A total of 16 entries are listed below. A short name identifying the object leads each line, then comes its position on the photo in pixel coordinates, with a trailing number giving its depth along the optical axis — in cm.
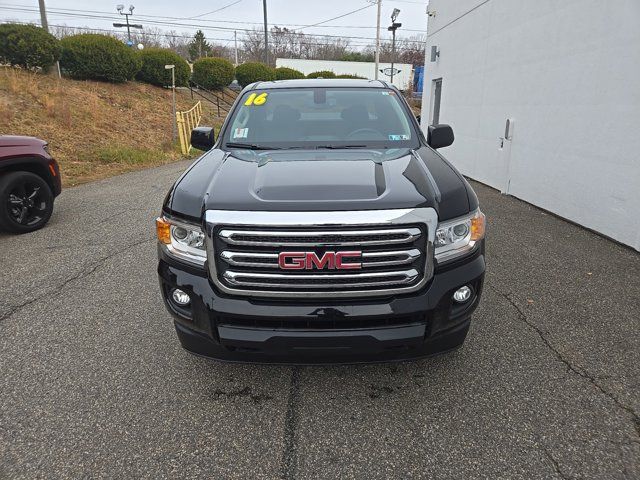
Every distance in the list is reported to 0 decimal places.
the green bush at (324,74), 3346
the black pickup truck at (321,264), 221
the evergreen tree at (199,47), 5669
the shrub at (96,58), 1908
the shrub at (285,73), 3243
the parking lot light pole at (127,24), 3956
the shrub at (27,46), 1655
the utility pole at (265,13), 3988
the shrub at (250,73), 3019
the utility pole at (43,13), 2183
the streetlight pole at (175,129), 1677
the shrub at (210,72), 2750
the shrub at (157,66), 2270
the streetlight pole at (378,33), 2975
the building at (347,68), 4619
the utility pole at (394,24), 2877
